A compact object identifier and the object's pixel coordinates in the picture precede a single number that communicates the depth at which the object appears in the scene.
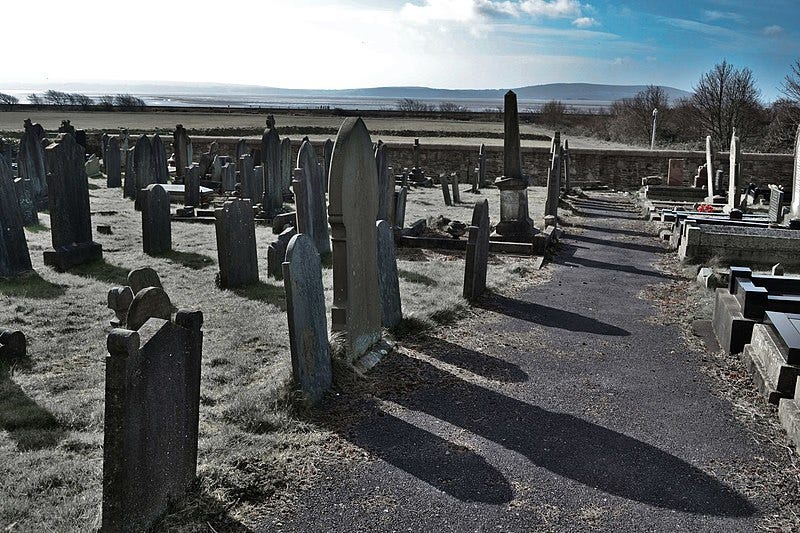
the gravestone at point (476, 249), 8.59
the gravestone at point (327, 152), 21.55
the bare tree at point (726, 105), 37.62
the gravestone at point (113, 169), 21.33
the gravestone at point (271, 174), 15.38
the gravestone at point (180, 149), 20.69
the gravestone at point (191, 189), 16.30
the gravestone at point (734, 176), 15.85
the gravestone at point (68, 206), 9.58
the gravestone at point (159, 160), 19.27
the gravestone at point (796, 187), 11.75
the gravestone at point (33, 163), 15.51
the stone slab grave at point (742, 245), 11.09
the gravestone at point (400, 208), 13.52
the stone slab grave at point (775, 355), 5.38
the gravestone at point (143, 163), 17.88
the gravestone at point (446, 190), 19.45
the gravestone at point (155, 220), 10.77
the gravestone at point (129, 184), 18.78
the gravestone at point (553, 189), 15.62
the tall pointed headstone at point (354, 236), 5.92
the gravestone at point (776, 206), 13.15
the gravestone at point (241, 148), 21.92
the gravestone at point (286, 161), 17.04
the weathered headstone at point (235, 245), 9.02
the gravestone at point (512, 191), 12.94
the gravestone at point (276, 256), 9.74
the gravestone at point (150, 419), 3.22
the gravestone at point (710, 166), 18.70
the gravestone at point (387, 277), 7.13
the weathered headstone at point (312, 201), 10.93
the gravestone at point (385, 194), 13.04
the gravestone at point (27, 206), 13.24
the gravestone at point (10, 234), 8.88
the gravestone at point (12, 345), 5.96
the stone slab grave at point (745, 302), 6.62
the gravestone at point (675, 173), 24.16
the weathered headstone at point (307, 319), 5.10
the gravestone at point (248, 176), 15.72
